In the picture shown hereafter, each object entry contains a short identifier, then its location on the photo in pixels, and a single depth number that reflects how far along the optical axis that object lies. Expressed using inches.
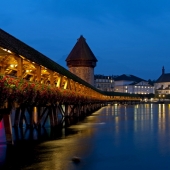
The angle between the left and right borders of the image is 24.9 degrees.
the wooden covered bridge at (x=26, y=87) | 541.0
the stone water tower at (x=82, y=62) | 3403.1
